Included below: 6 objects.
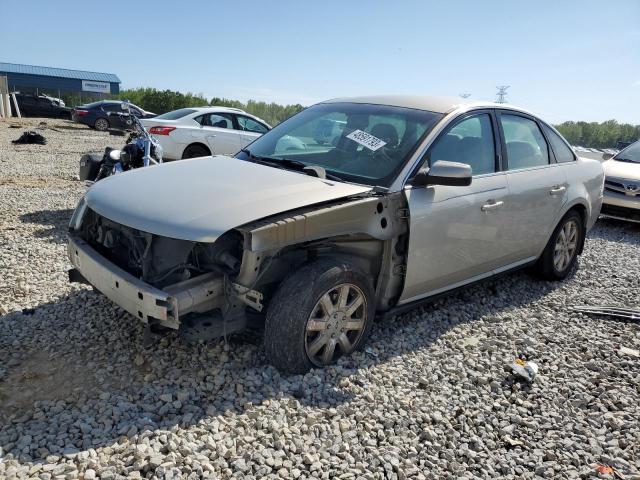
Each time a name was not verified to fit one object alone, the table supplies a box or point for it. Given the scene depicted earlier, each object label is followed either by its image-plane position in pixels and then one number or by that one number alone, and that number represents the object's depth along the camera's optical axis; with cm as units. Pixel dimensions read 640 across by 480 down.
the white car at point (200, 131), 1056
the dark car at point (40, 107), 3038
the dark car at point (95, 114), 2566
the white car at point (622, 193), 835
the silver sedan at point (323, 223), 286
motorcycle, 625
